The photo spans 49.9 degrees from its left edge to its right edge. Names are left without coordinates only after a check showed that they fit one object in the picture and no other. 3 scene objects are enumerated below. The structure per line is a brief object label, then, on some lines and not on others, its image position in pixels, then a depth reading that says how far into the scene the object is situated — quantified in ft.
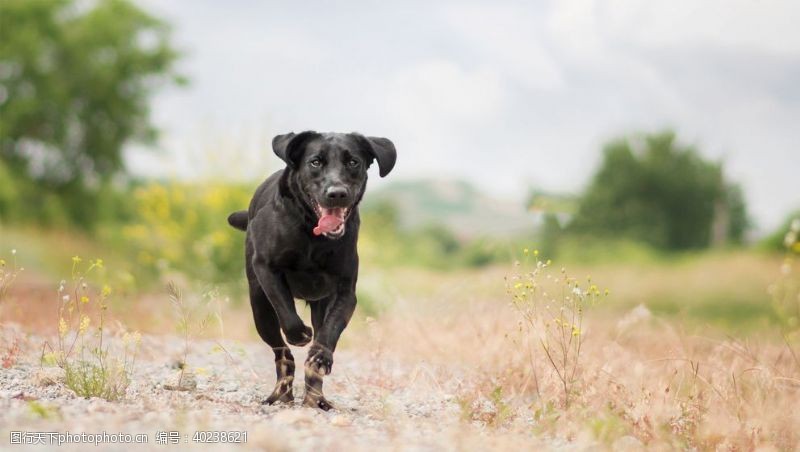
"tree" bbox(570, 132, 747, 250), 139.95
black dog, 17.75
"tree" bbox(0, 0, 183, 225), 115.65
